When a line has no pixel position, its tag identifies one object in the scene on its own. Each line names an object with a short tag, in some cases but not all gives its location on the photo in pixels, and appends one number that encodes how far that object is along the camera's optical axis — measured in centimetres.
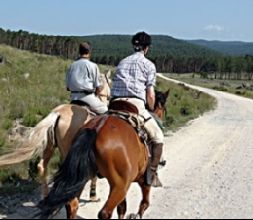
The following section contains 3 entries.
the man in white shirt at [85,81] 780
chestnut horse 600
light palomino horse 745
